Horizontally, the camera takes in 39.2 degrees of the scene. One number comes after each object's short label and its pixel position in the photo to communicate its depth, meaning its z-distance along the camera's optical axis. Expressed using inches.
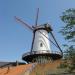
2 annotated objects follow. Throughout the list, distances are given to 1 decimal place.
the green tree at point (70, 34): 317.0
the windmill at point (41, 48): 743.6
